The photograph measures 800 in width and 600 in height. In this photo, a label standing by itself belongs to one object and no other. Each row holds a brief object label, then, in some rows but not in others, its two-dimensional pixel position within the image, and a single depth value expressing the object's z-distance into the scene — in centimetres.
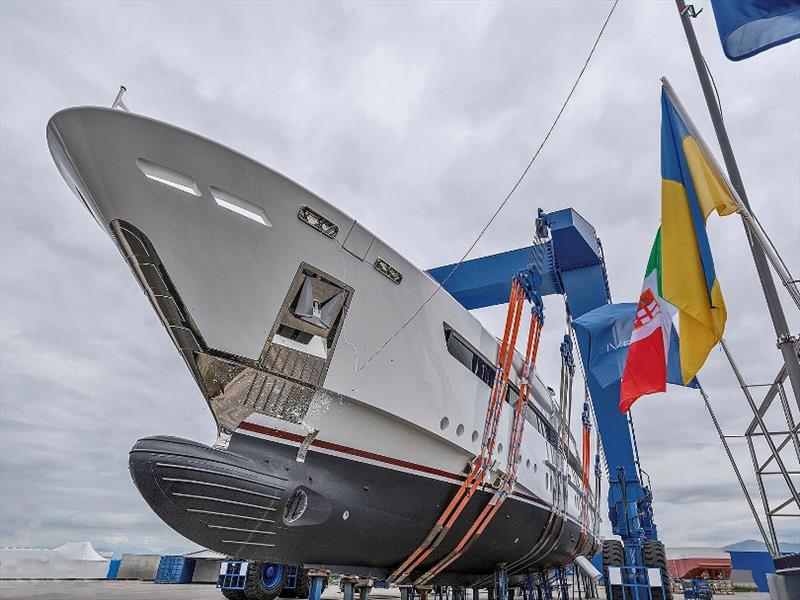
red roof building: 2848
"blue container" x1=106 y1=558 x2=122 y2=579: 2003
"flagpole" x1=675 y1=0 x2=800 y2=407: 306
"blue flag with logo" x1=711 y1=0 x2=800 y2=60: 332
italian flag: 565
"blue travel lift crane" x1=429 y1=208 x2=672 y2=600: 860
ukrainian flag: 367
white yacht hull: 418
